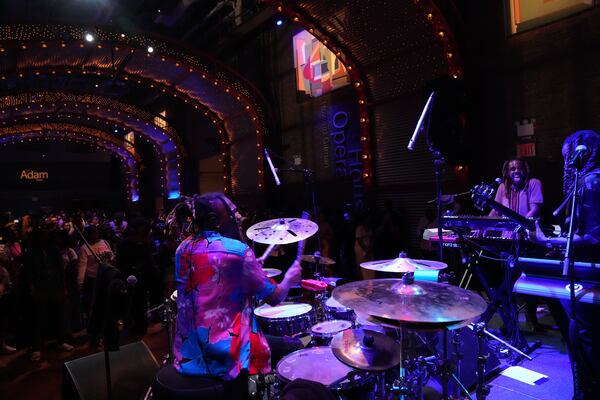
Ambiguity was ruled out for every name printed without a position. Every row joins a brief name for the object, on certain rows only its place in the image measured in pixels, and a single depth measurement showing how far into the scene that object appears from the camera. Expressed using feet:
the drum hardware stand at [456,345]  9.72
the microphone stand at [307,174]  16.98
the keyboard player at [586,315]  9.20
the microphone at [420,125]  12.48
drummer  7.73
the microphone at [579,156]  8.60
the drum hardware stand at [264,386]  9.18
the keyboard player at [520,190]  16.10
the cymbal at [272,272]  15.39
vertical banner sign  30.45
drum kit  7.53
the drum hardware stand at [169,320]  13.00
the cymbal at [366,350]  8.22
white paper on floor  12.05
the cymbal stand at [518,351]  13.08
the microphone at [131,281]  8.36
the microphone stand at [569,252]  8.32
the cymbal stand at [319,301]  13.90
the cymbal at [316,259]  14.26
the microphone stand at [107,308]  7.71
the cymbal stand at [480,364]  10.30
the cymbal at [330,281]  15.00
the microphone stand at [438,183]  11.57
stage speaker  10.32
